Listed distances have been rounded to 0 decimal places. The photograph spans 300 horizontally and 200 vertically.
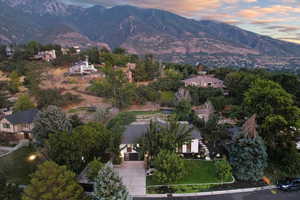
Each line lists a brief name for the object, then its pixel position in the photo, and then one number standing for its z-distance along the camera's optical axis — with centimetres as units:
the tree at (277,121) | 1955
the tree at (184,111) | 2810
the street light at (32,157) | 2249
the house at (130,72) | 5903
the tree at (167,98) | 4215
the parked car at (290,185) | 1616
